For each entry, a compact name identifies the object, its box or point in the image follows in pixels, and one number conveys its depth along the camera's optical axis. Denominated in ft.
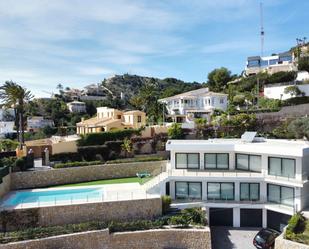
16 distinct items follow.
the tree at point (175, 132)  105.78
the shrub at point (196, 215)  62.88
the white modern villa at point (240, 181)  65.46
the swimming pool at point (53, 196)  62.63
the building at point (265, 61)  243.10
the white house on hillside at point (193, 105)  151.27
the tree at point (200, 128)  109.02
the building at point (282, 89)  149.81
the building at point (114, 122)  116.65
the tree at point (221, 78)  208.74
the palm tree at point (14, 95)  97.22
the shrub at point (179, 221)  61.45
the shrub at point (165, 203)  65.29
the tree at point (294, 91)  147.03
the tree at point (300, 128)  94.60
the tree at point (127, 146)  96.99
